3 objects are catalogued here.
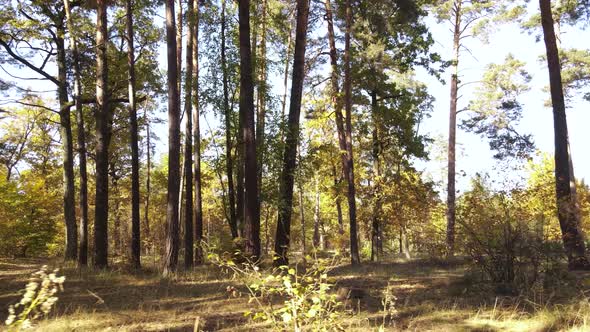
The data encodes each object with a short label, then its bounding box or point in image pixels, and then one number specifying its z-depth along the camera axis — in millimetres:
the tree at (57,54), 14188
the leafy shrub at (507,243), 7047
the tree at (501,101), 20578
